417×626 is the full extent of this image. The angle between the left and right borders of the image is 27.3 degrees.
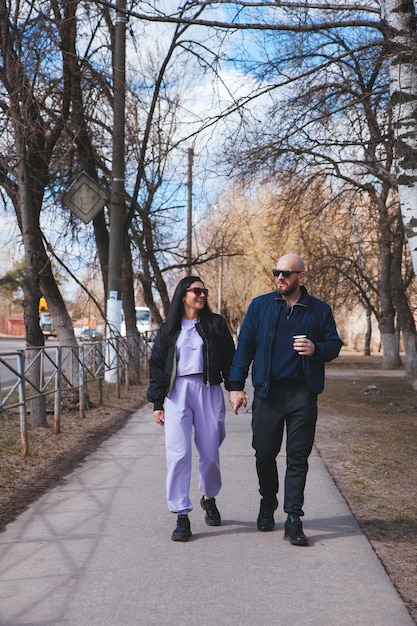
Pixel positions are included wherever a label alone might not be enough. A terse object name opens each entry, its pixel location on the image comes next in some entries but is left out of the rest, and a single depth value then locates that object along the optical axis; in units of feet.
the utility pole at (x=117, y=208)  52.95
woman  19.52
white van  185.16
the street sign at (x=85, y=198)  45.49
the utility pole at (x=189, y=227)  95.91
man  18.72
